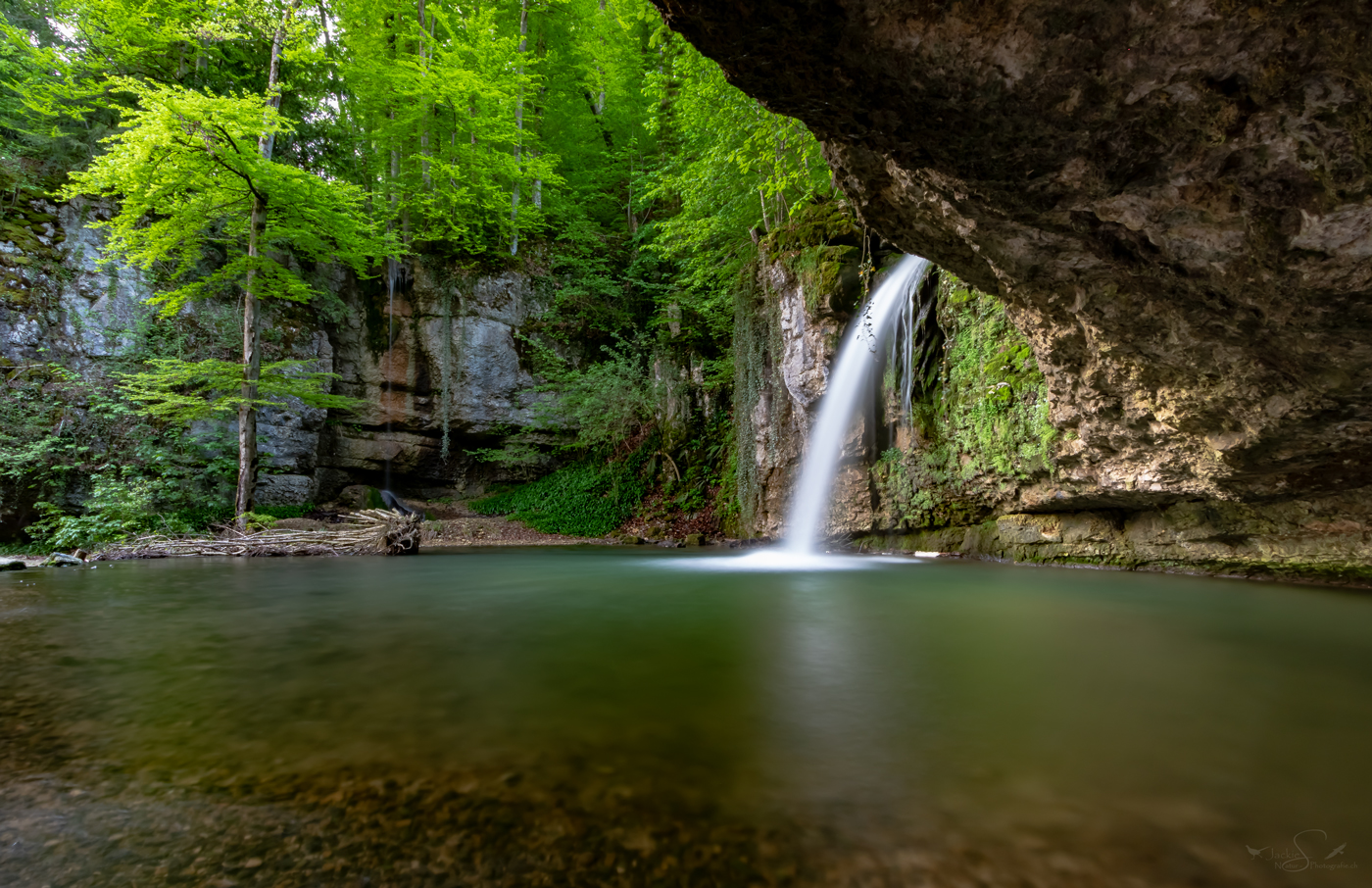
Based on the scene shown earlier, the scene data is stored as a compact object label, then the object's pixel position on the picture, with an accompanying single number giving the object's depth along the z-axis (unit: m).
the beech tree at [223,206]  9.15
